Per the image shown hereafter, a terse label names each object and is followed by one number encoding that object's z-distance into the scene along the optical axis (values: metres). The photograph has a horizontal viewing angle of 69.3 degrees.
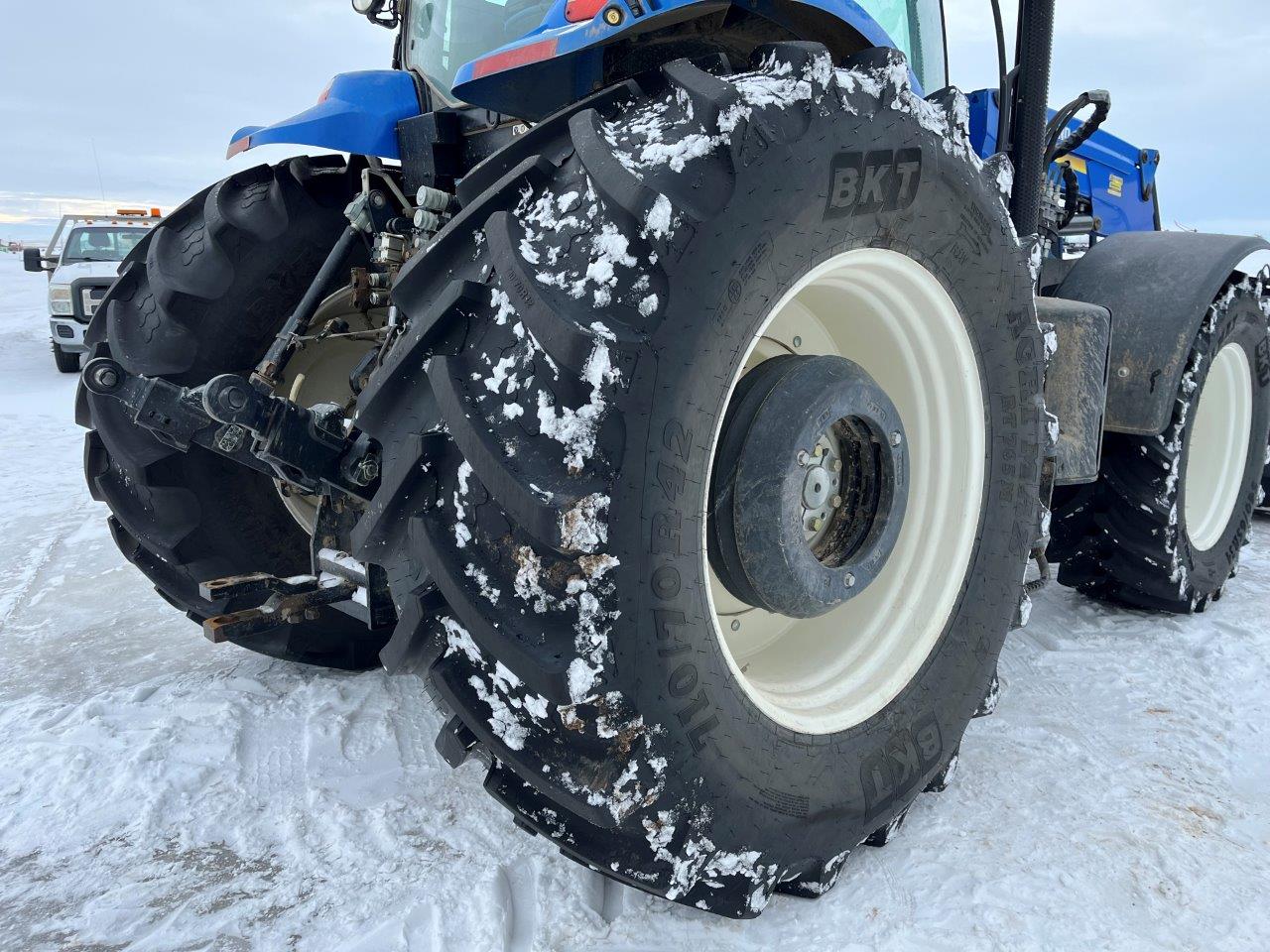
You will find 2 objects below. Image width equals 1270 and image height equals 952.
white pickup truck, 10.45
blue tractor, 1.34
